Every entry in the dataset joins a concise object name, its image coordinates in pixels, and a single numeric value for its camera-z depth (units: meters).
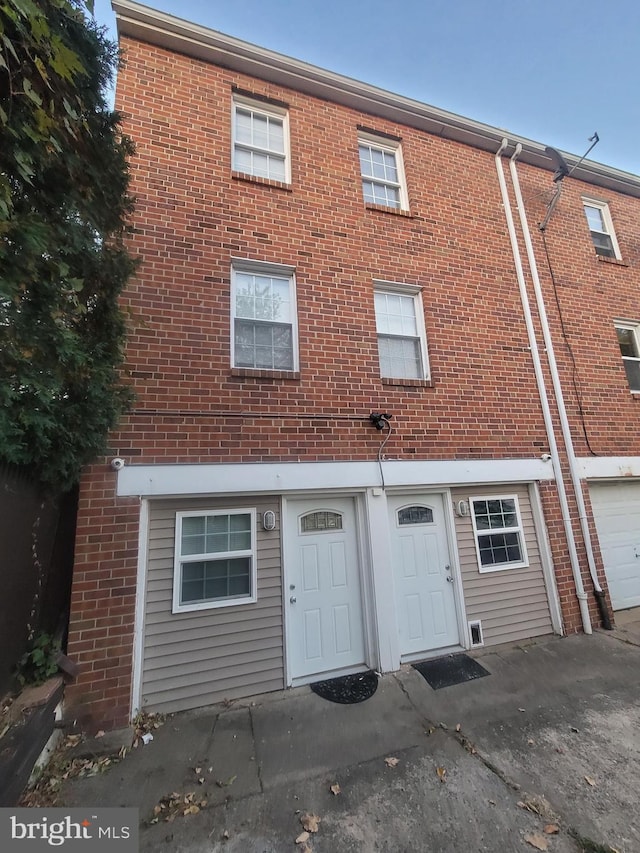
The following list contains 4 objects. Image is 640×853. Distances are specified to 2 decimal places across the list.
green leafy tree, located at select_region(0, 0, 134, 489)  2.13
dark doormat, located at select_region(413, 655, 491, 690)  4.39
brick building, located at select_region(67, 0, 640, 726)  4.21
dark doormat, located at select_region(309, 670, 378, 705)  4.14
